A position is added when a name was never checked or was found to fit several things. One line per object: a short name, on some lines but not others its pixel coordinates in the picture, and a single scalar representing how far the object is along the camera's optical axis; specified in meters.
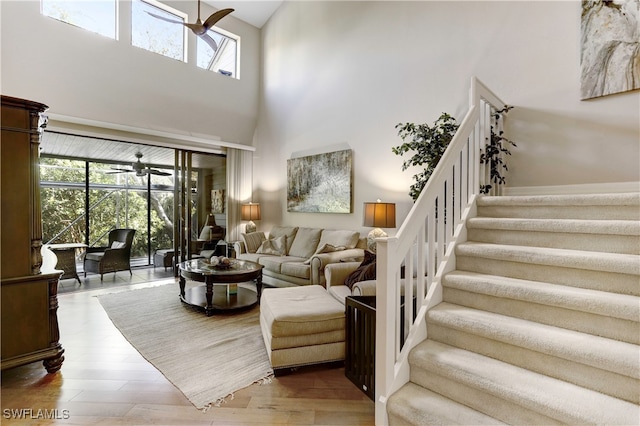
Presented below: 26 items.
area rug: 2.30
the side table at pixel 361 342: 2.09
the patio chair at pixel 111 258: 5.30
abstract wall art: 2.65
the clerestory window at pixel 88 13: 4.28
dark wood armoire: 2.19
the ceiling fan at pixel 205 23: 3.87
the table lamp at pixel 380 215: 3.92
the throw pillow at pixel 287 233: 5.45
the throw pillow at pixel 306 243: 5.04
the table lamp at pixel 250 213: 6.20
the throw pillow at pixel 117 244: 5.85
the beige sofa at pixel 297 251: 4.20
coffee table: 3.67
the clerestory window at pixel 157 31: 5.09
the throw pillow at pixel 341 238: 4.65
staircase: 1.40
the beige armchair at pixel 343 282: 2.56
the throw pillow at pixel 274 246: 5.31
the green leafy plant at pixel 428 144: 3.40
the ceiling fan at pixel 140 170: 6.01
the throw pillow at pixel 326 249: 4.36
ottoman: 2.40
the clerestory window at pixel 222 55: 5.95
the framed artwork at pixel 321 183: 5.02
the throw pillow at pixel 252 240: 5.59
